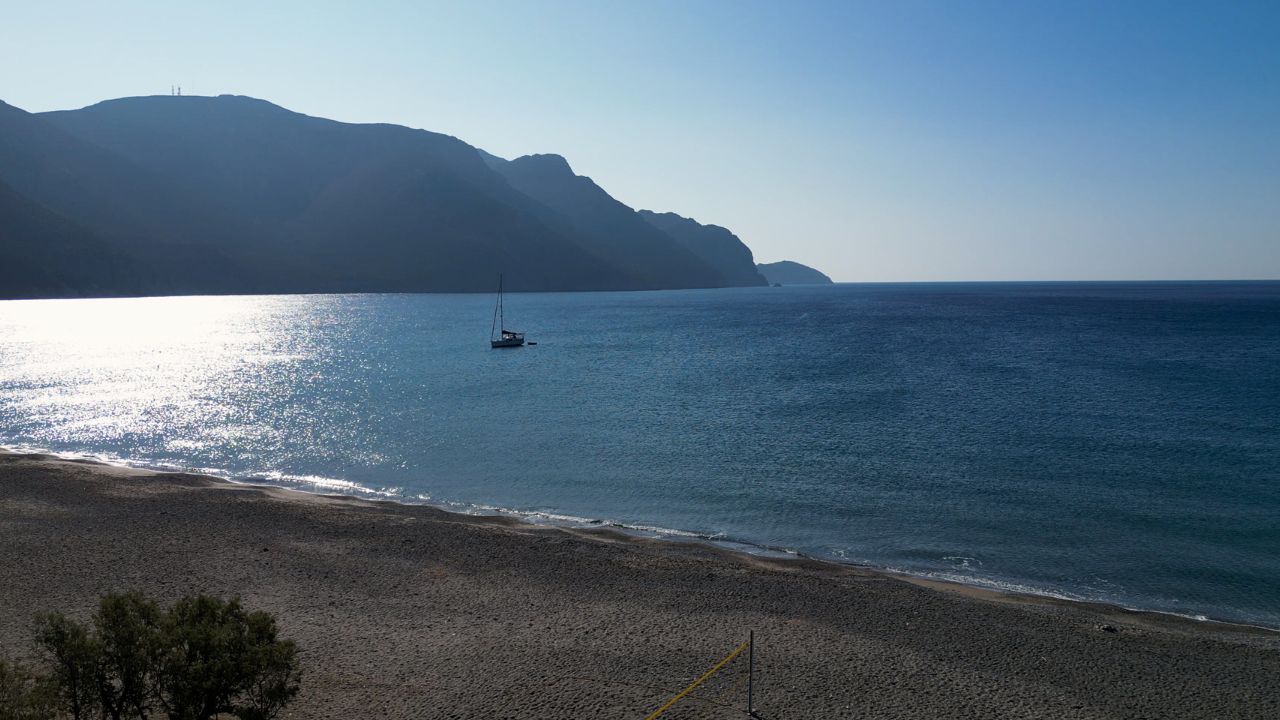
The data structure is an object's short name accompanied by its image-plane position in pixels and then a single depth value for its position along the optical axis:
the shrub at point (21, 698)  8.33
